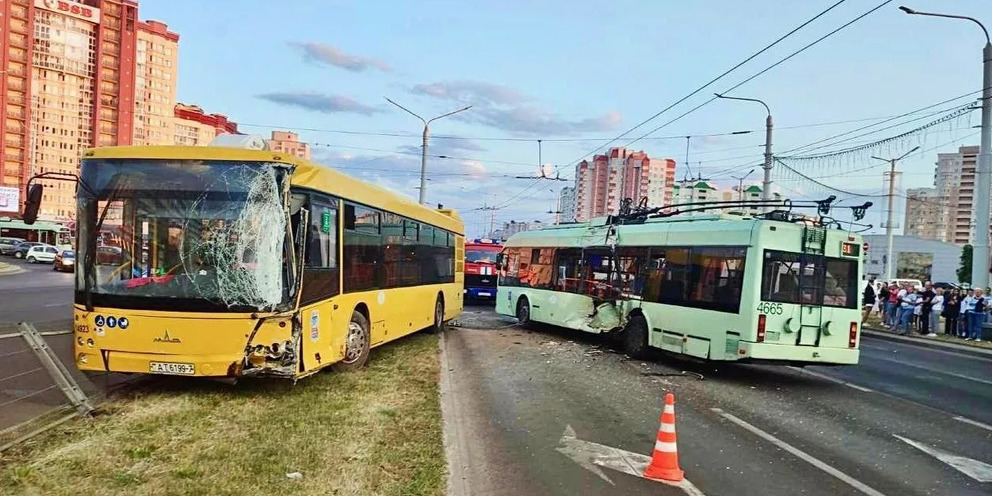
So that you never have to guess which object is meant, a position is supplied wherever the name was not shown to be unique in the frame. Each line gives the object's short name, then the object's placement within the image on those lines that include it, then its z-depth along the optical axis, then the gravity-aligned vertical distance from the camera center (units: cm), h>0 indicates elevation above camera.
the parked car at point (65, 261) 4503 -305
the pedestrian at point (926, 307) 2259 -156
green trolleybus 1144 -70
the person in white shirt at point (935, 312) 2258 -169
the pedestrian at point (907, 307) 2312 -163
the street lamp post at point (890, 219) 3431 +179
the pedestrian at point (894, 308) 2423 -178
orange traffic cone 619 -184
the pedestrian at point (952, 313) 2216 -167
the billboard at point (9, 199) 5641 +87
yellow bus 789 -48
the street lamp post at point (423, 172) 3388 +283
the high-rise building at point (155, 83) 10700 +2061
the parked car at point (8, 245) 6338 -313
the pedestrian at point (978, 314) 2078 -155
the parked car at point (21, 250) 6234 -345
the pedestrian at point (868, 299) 2514 -154
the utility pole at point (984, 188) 1981 +209
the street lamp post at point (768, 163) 2627 +318
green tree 6752 -64
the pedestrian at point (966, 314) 2108 -162
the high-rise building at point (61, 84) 9412 +1771
